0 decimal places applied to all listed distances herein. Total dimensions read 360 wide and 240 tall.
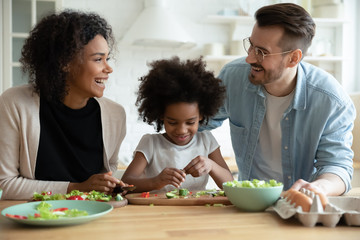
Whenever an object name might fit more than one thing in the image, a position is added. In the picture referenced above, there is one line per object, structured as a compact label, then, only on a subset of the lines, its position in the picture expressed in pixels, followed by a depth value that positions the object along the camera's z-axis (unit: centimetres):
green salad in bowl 134
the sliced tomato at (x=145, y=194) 158
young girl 183
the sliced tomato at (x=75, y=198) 144
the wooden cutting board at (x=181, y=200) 149
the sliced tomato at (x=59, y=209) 128
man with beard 193
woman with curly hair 178
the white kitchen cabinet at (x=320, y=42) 433
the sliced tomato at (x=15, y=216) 118
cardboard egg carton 117
